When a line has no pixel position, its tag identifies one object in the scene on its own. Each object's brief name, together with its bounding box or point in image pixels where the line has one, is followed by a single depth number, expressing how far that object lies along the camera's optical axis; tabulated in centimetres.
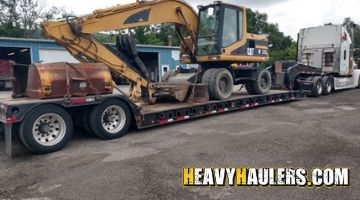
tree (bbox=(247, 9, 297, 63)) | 6734
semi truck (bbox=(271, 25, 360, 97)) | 1599
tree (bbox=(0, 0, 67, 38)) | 5062
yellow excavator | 838
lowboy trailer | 645
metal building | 2361
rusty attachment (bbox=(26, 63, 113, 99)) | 698
